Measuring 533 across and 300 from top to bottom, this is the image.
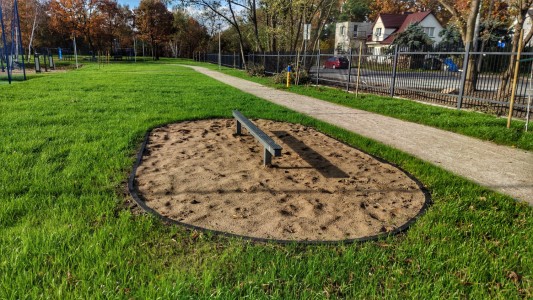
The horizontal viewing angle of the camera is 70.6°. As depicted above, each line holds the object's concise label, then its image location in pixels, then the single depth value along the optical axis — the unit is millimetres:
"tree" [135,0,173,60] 66125
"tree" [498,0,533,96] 10117
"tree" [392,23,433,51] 39094
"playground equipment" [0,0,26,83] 16297
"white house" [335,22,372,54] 76875
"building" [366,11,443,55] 59975
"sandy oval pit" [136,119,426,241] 3307
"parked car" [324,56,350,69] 17611
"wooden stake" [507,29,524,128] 7442
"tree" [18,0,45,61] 42531
